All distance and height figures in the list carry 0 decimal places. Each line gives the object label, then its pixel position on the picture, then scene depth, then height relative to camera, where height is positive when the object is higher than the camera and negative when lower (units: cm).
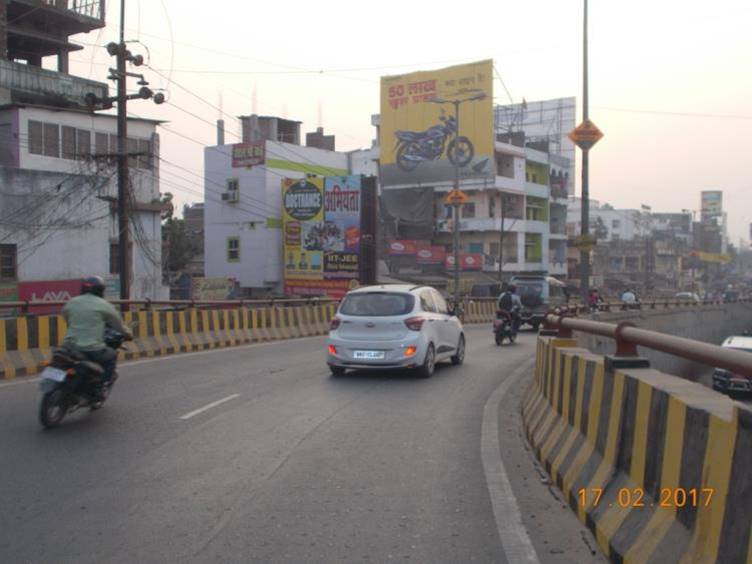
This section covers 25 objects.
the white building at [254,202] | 5428 +364
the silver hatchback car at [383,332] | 1245 -128
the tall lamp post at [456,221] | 3559 +171
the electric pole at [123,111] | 2103 +390
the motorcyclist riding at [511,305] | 2070 -135
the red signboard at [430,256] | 5681 -8
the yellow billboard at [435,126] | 5041 +904
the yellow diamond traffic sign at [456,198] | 3591 +271
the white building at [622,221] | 11362 +559
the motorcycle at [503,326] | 2034 -187
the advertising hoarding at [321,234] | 4872 +127
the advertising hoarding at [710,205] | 13762 +997
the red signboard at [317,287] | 4894 -226
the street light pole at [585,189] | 1811 +164
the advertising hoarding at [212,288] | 4716 -225
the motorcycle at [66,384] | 827 -148
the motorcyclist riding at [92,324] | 874 -86
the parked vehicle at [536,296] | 2827 -149
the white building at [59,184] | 2878 +261
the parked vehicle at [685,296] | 5619 -281
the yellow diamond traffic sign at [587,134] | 1650 +266
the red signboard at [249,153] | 5334 +695
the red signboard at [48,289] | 2838 -153
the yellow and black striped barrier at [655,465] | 329 -114
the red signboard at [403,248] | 5691 +49
